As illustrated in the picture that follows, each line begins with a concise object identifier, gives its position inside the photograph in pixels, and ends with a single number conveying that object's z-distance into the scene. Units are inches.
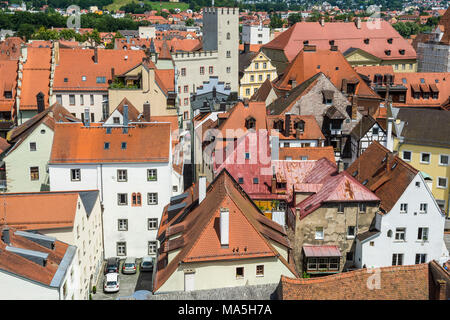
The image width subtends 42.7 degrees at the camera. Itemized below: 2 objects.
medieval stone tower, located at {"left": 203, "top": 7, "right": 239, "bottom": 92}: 3334.2
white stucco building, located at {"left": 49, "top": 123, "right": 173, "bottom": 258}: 1705.2
